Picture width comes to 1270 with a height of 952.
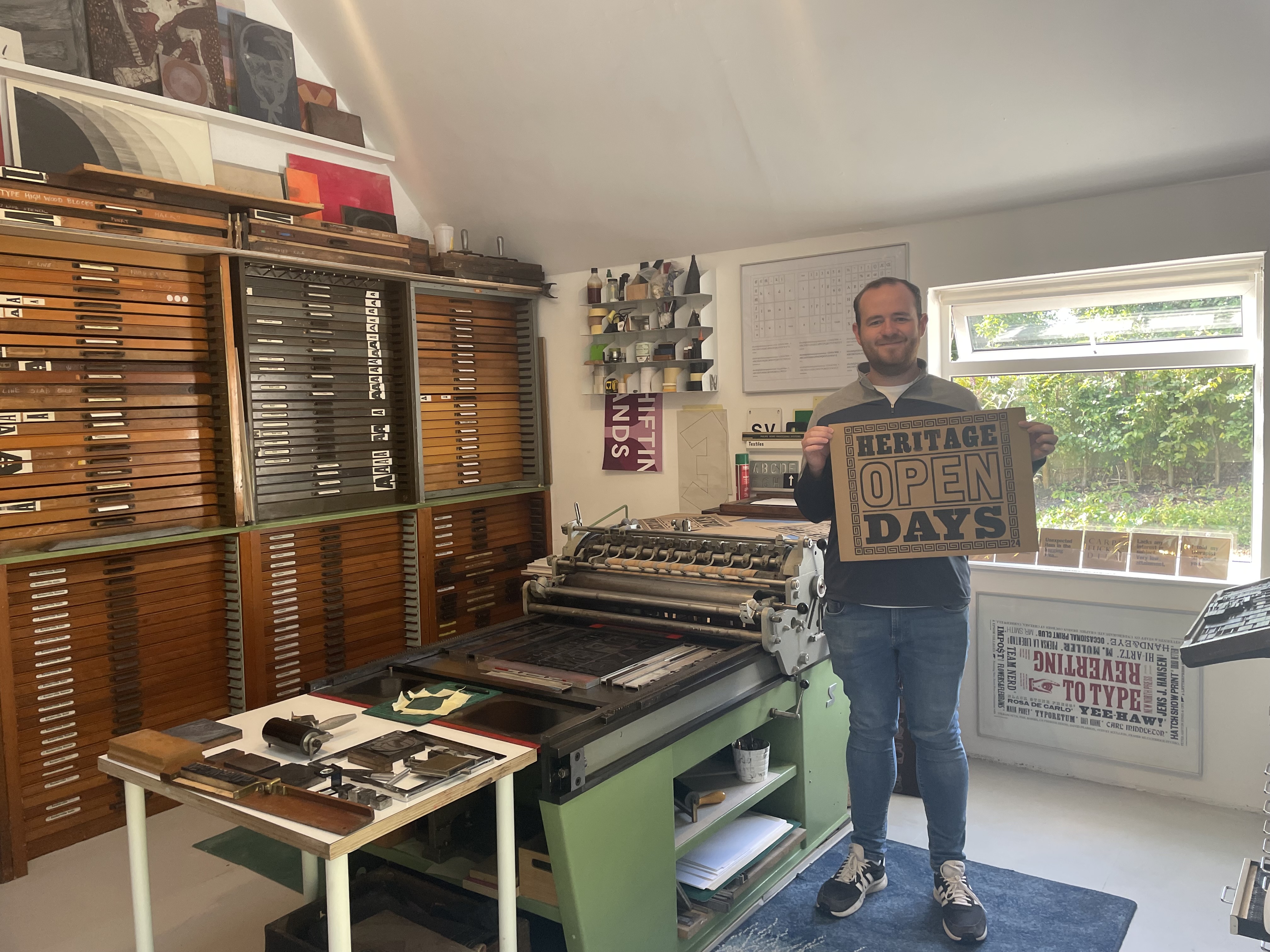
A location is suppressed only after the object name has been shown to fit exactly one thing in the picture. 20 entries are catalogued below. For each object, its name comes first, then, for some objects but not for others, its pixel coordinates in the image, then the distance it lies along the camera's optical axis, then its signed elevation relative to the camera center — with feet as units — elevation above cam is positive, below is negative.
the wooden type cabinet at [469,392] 14.35 +0.88
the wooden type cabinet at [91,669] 9.87 -2.57
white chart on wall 12.69 +1.71
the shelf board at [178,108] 10.47 +4.66
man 7.95 -1.90
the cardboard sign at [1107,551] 11.35 -1.69
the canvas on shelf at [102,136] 10.46 +4.04
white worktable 4.85 -2.17
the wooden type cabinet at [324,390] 11.95 +0.84
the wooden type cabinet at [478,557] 14.25 -1.96
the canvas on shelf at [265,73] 12.96 +5.66
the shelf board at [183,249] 9.72 +2.55
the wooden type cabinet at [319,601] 11.79 -2.21
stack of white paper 8.09 -4.01
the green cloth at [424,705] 6.72 -2.08
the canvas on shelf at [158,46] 11.32 +5.47
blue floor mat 7.94 -4.63
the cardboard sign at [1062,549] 11.66 -1.68
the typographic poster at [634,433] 14.99 +0.08
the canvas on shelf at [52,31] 10.55 +5.20
